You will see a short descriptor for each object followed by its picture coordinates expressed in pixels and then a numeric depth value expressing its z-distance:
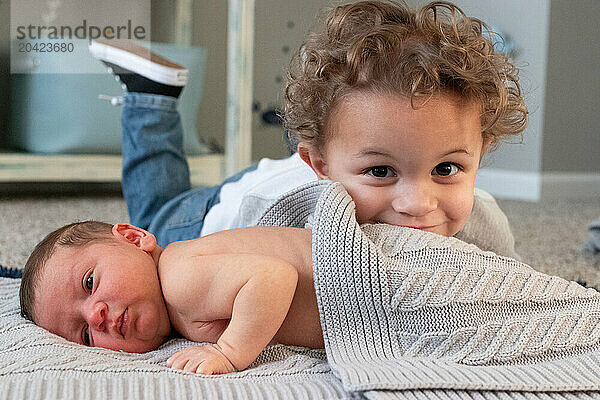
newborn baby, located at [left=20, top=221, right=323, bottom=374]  0.70
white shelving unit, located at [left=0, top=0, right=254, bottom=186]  2.36
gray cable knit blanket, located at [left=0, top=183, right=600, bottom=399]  0.64
